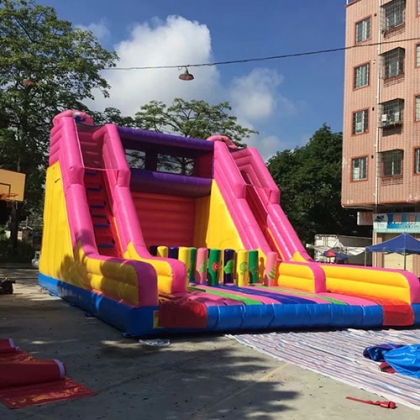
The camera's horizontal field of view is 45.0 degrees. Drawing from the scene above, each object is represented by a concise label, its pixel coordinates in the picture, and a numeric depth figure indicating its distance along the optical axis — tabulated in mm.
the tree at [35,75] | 18750
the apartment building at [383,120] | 21859
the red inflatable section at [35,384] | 3877
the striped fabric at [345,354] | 4492
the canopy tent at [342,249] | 27094
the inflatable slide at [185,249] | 6707
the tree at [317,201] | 31391
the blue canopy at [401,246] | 15734
